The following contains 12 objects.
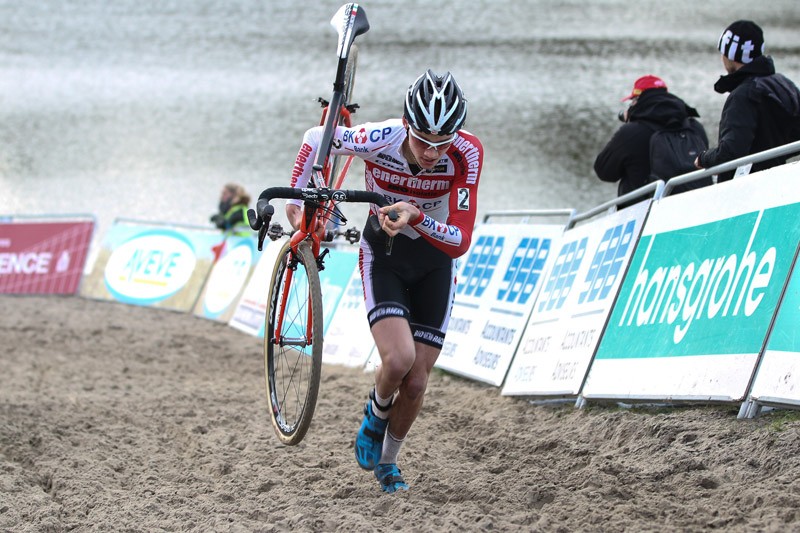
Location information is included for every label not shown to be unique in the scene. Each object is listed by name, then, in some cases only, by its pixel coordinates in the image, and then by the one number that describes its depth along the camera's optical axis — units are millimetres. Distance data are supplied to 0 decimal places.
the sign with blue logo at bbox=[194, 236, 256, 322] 30391
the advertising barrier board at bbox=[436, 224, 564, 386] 18562
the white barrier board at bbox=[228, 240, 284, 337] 28187
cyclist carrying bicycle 11172
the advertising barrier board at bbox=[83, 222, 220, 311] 32531
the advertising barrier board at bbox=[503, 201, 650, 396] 15609
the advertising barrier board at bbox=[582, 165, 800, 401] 12133
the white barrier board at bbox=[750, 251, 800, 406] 11187
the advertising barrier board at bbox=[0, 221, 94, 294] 35312
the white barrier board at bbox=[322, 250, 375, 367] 22500
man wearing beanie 14125
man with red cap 16453
